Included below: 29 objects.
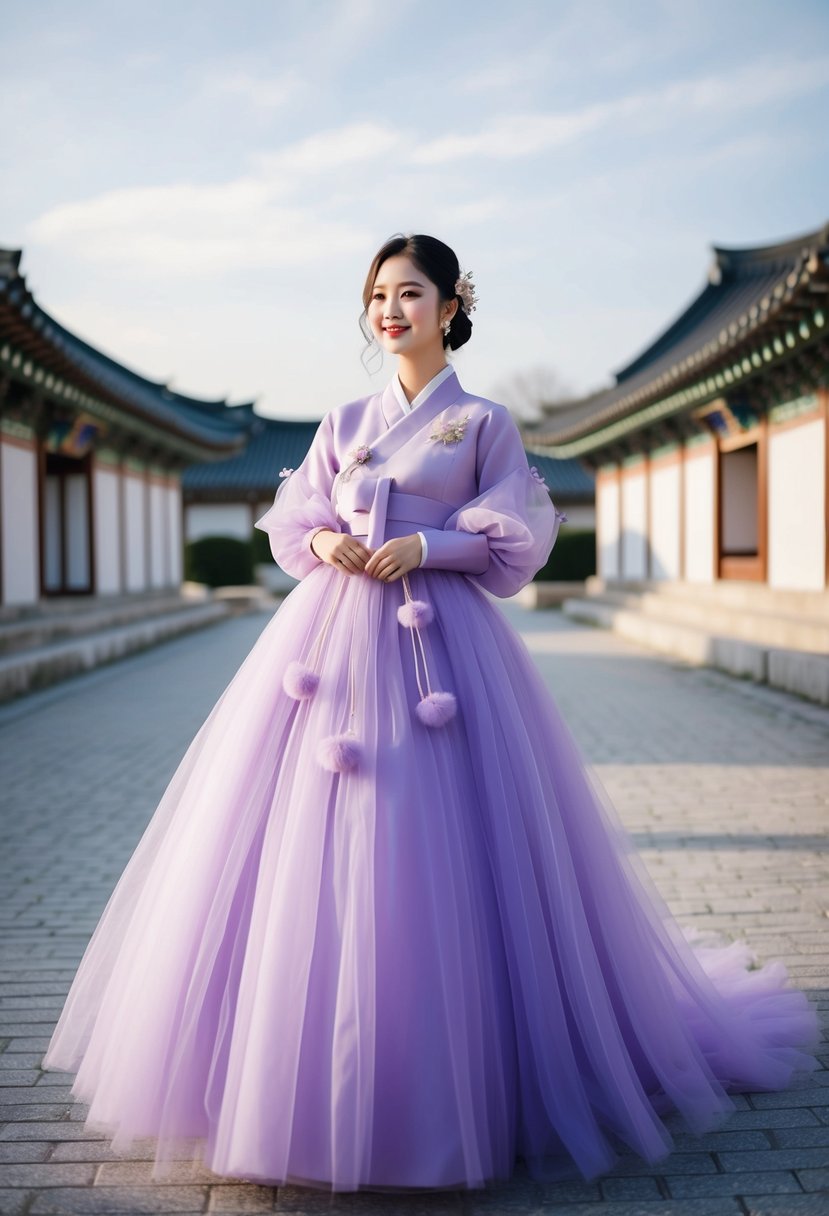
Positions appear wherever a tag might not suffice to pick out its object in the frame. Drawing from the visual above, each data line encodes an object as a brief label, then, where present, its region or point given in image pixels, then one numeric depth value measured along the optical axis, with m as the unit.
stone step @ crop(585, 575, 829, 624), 11.52
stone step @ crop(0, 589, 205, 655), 12.41
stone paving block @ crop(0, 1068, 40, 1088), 2.80
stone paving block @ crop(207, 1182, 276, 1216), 2.19
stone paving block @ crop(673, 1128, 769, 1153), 2.41
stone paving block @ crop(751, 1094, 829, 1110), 2.60
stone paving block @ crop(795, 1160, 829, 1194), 2.25
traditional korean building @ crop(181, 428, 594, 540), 35.75
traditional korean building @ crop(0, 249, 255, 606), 12.27
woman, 2.16
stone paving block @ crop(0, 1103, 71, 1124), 2.60
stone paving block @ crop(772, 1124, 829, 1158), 2.42
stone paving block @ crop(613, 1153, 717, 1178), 2.32
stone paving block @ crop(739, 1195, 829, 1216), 2.15
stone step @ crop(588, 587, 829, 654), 10.34
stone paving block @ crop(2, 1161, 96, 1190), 2.30
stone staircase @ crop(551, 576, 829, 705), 9.91
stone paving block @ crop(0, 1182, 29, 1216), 2.19
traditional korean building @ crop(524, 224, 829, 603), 11.22
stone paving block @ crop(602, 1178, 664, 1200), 2.22
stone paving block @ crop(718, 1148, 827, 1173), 2.33
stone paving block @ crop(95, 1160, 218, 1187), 2.31
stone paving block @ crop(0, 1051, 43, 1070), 2.89
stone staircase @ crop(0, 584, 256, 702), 11.50
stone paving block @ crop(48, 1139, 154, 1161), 2.41
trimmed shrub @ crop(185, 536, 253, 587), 29.25
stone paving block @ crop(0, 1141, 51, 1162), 2.40
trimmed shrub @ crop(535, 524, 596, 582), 27.57
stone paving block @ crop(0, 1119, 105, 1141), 2.51
